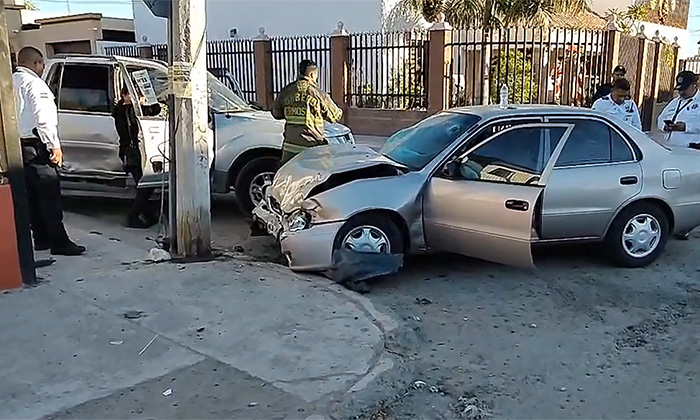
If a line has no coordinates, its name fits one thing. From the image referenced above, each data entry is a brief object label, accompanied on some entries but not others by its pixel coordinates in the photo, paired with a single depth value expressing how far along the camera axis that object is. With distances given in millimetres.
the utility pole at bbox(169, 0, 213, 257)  6098
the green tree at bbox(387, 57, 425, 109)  15852
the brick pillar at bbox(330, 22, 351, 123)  16641
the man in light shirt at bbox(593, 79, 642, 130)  8398
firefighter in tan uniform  7367
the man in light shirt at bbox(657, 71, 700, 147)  8164
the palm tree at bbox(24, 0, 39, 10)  27747
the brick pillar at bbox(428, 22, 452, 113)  15164
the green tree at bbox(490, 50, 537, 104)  15258
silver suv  8078
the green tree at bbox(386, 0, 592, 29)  18984
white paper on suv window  7953
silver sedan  5812
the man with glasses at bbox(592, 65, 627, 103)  9625
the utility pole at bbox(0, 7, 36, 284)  5184
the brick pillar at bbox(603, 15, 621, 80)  15430
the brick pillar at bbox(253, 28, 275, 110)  18141
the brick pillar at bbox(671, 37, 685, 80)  19109
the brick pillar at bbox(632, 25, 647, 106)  16406
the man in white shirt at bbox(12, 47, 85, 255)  6133
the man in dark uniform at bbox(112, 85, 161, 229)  7852
